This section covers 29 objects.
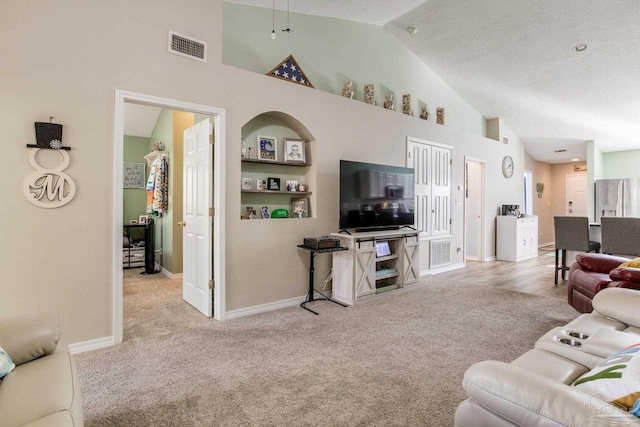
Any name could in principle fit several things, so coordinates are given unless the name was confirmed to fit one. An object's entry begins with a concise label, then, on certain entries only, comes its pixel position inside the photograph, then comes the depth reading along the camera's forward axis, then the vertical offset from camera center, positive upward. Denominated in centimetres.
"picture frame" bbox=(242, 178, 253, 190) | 376 +32
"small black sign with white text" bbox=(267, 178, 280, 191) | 389 +31
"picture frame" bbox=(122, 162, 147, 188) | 656 +71
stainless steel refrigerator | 732 +31
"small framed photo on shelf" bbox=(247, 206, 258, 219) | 380 -2
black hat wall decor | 240 +54
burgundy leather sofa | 279 -55
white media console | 379 -64
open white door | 337 -7
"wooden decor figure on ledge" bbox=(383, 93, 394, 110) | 502 +161
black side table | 360 -64
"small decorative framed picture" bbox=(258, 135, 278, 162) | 384 +73
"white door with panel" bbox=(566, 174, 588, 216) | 927 +48
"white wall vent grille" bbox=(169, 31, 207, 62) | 298 +148
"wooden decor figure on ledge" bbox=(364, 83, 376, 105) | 472 +163
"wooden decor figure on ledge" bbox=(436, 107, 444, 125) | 584 +166
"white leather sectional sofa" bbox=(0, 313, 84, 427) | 105 -62
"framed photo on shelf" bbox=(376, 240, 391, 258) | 425 -47
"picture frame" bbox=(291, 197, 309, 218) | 405 +4
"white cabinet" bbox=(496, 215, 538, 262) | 684 -53
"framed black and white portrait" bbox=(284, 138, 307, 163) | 393 +71
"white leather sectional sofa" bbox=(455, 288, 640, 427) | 85 -52
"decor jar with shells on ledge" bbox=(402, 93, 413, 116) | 529 +168
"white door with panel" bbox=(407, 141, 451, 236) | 537 +43
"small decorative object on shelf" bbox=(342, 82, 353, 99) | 450 +161
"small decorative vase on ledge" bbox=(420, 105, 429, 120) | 557 +160
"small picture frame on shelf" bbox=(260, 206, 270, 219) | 391 -1
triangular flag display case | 379 +159
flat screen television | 396 +19
